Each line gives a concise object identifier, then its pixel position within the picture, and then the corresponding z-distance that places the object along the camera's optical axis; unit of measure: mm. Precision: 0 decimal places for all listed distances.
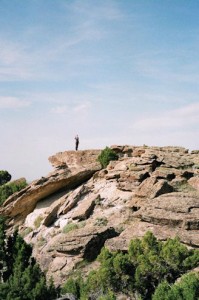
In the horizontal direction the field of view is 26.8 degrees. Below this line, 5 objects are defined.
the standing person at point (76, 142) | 59469
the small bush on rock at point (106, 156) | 51562
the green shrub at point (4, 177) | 90375
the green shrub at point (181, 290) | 25891
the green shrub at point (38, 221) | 48931
